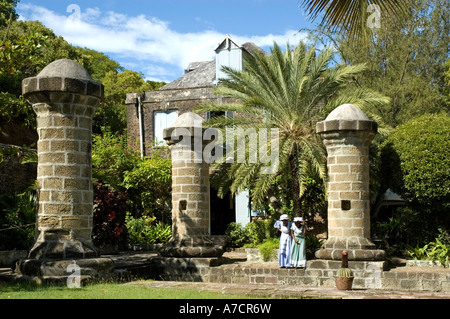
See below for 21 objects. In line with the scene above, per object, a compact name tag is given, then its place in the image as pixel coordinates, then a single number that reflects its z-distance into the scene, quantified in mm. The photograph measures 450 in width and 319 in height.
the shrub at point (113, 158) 21844
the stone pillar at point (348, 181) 12758
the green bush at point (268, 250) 16547
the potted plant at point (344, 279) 10750
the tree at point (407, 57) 24188
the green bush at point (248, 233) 18672
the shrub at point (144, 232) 20523
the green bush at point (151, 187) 21516
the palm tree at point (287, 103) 15914
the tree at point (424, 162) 13938
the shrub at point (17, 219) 14485
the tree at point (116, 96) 32031
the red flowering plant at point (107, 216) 18359
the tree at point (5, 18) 24625
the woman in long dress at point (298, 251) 13289
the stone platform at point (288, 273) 11797
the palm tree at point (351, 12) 7809
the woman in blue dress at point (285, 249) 13398
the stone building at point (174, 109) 24766
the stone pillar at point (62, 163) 9352
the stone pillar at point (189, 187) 13883
